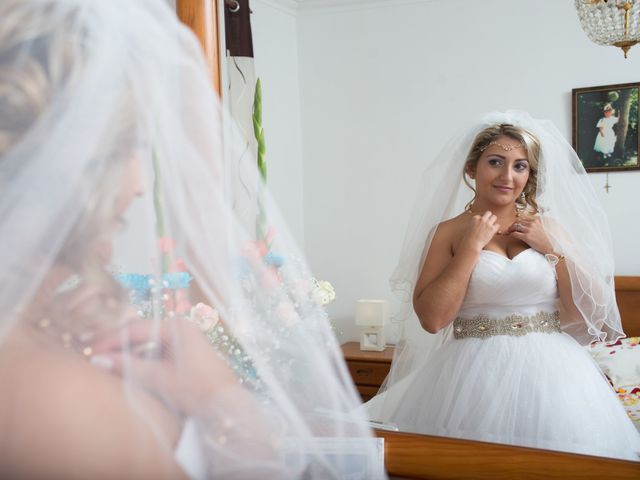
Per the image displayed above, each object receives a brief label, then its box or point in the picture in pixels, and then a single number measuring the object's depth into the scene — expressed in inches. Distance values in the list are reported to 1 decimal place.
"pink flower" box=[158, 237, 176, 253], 23.8
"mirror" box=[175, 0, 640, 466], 82.4
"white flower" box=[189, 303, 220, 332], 25.9
